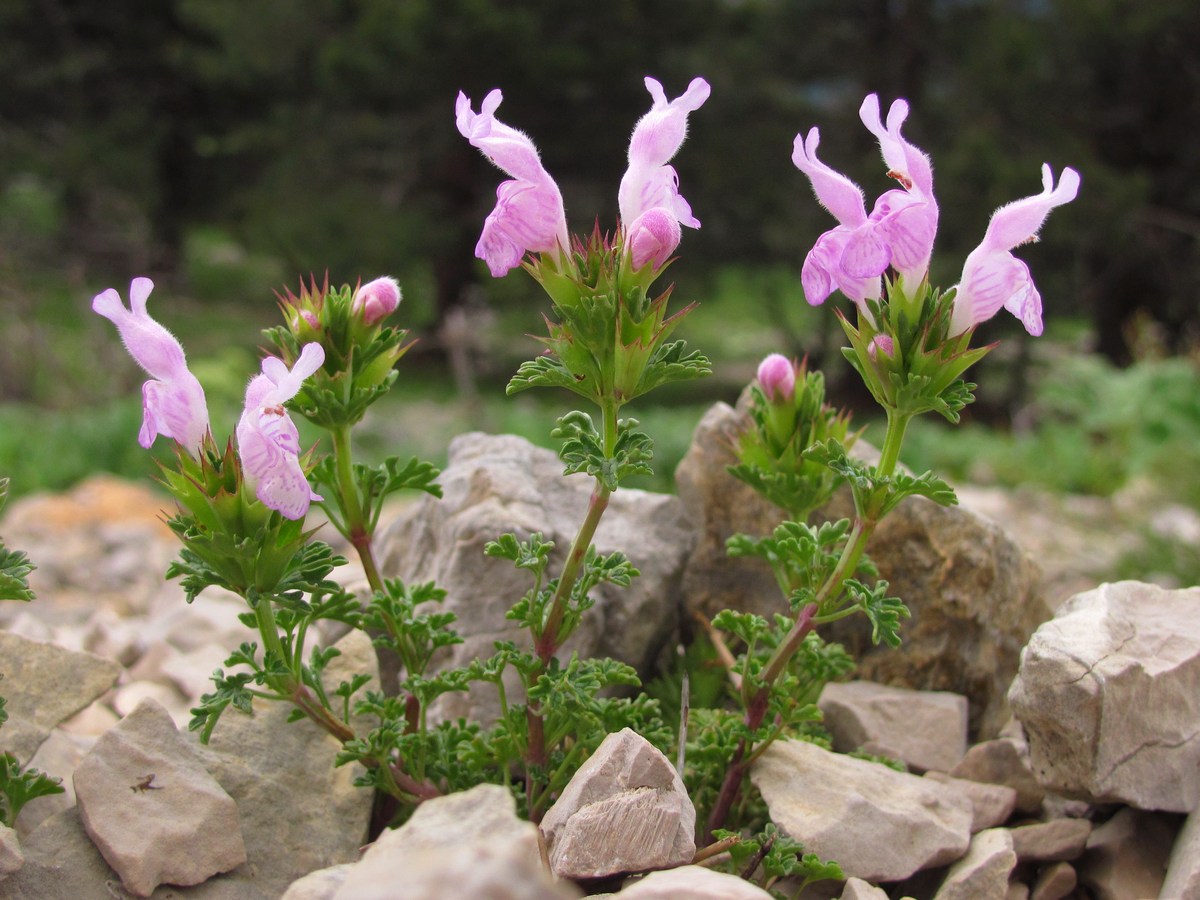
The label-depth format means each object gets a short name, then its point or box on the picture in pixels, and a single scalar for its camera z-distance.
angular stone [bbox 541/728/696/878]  0.22
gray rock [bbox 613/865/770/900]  0.20
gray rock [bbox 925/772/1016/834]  0.26
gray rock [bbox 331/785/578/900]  0.17
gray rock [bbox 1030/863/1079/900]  0.25
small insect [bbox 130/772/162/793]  0.24
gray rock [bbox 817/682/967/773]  0.27
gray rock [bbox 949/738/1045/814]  0.27
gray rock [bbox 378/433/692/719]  0.28
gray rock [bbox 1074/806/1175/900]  0.25
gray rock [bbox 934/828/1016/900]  0.24
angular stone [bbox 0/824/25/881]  0.22
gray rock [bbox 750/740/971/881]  0.24
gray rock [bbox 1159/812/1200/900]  0.23
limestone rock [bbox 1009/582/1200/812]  0.24
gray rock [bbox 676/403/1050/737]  0.29
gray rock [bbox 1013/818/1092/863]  0.25
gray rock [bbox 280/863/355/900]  0.21
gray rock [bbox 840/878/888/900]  0.23
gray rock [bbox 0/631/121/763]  0.26
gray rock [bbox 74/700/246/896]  0.23
